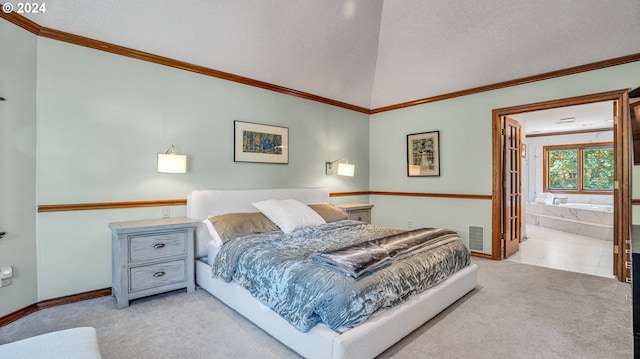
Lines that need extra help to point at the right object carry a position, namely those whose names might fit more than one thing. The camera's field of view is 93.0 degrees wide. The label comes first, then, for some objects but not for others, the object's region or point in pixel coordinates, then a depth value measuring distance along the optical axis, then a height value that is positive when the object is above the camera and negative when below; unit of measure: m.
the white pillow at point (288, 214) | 3.35 -0.39
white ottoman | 1.21 -0.70
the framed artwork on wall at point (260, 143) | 3.93 +0.50
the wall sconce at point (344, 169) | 4.94 +0.18
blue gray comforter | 1.83 -0.69
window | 8.12 +0.34
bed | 1.81 -0.95
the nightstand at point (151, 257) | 2.68 -0.73
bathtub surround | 6.06 -0.88
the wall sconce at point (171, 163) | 3.13 +0.18
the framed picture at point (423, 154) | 4.91 +0.43
